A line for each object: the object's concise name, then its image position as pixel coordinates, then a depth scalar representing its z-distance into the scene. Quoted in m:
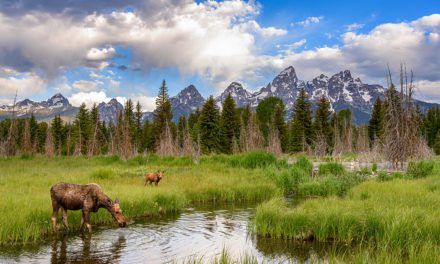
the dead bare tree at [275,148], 48.34
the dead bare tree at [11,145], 53.12
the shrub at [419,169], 25.30
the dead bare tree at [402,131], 30.56
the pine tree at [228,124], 67.31
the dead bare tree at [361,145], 55.34
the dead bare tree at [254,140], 50.77
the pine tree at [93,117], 77.59
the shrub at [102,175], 24.64
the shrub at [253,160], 31.96
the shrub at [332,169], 29.50
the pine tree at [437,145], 78.25
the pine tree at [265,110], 95.41
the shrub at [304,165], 30.20
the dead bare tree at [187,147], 48.45
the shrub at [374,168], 29.01
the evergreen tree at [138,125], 88.12
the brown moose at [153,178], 22.67
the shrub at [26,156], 47.83
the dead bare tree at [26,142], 64.55
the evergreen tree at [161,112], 75.56
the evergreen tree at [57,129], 90.12
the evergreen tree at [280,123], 74.12
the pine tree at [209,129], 64.56
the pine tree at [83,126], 78.44
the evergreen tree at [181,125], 94.12
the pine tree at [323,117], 70.19
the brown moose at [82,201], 13.11
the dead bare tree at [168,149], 46.56
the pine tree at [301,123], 68.88
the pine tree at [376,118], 74.94
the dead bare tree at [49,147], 60.33
